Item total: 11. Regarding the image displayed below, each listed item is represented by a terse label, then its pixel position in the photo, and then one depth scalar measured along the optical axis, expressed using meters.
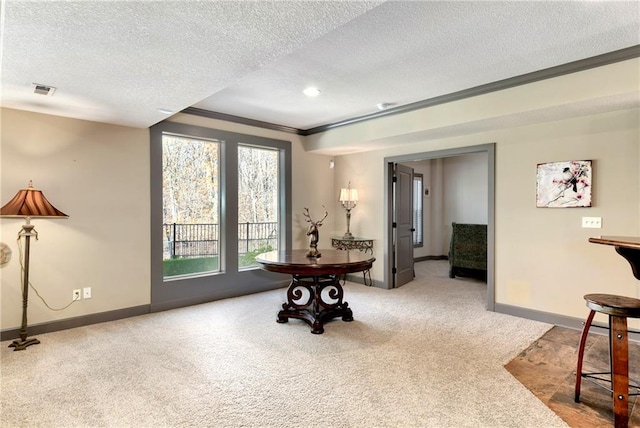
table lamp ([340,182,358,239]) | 5.59
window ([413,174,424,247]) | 8.02
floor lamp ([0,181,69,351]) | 2.94
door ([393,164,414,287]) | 5.46
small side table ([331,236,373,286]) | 5.53
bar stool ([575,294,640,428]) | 1.90
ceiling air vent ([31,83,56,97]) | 2.65
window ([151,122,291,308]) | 4.21
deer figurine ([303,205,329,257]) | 3.83
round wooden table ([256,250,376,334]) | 3.39
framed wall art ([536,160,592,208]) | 3.45
